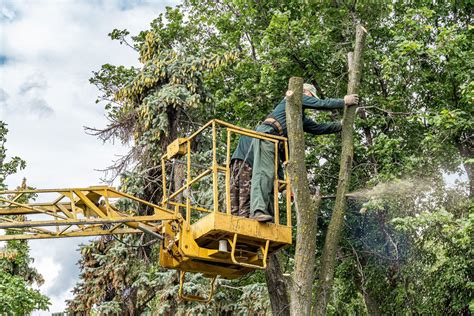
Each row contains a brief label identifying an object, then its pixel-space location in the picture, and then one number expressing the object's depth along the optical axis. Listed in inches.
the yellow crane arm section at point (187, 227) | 299.7
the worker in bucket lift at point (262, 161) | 316.8
